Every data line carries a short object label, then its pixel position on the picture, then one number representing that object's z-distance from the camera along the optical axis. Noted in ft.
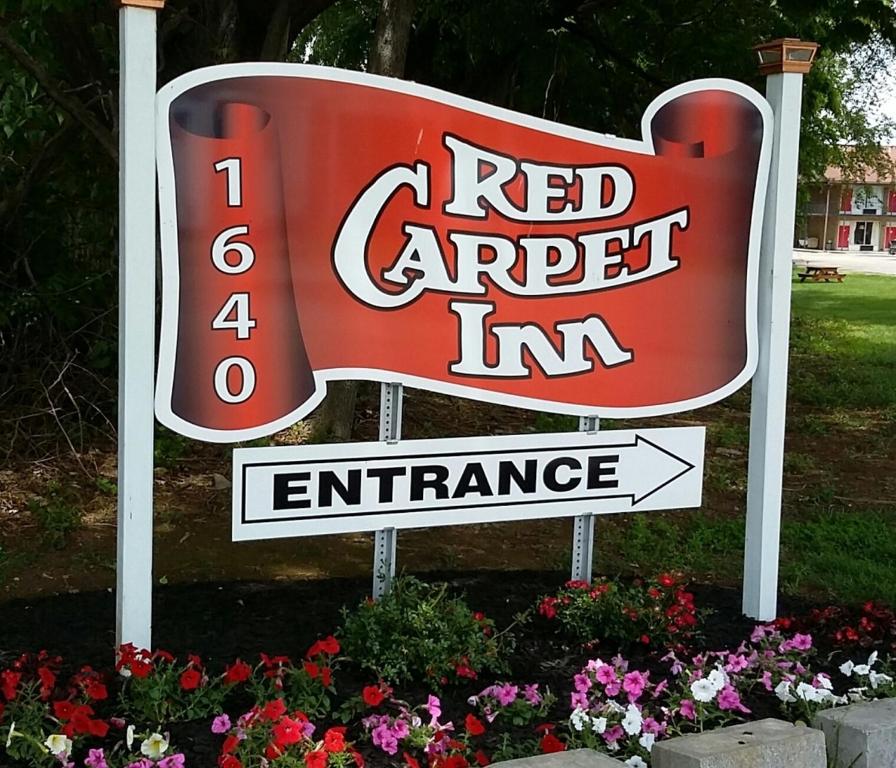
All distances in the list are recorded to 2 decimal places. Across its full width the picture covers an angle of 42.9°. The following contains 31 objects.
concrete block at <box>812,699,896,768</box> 10.01
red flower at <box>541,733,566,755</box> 10.07
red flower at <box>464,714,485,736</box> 10.14
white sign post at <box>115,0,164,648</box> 11.57
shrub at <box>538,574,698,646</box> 13.43
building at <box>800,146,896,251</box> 229.04
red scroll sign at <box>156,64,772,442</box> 12.21
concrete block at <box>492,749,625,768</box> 8.97
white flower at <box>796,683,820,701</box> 11.35
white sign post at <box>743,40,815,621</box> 14.69
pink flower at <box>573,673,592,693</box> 11.32
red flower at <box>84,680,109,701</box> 10.29
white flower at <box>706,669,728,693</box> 11.30
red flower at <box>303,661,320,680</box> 10.88
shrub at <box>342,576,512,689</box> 11.77
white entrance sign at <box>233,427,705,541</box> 12.67
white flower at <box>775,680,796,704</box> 11.59
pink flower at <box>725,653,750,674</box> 12.21
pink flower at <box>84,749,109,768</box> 9.36
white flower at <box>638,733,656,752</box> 10.34
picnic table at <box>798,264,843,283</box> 97.86
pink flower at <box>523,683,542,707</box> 11.32
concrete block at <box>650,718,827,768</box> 9.12
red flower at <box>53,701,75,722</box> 9.88
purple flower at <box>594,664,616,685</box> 11.42
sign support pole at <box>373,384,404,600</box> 13.58
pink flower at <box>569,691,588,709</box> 11.03
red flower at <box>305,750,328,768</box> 9.16
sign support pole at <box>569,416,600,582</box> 14.82
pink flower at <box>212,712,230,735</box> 10.00
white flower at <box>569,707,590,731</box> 10.47
